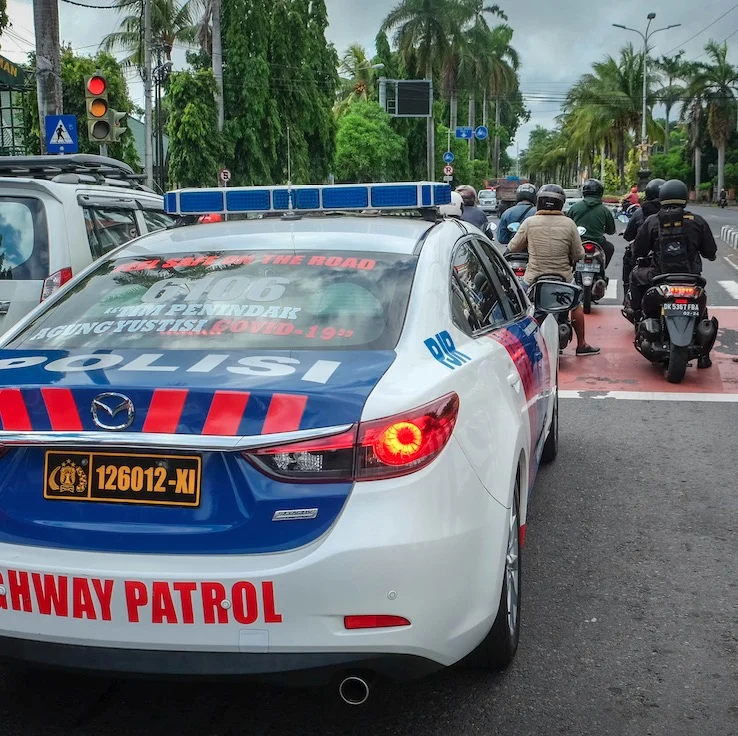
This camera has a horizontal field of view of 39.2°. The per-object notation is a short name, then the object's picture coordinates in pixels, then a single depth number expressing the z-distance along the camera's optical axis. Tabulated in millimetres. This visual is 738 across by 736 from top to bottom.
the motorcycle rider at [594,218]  12812
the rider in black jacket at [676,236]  9148
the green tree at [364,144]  59781
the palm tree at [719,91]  76188
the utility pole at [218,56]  41406
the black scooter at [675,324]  8914
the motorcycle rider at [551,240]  9875
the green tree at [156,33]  48678
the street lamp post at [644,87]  65812
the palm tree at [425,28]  62094
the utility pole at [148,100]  32812
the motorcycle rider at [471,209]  13008
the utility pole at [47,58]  13750
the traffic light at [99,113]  11523
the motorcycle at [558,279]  10187
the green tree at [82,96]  36812
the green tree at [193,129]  40531
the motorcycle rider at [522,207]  12852
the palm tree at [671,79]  80750
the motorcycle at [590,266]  12891
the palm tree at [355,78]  71062
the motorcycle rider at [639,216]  11062
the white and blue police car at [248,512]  2672
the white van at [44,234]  6074
